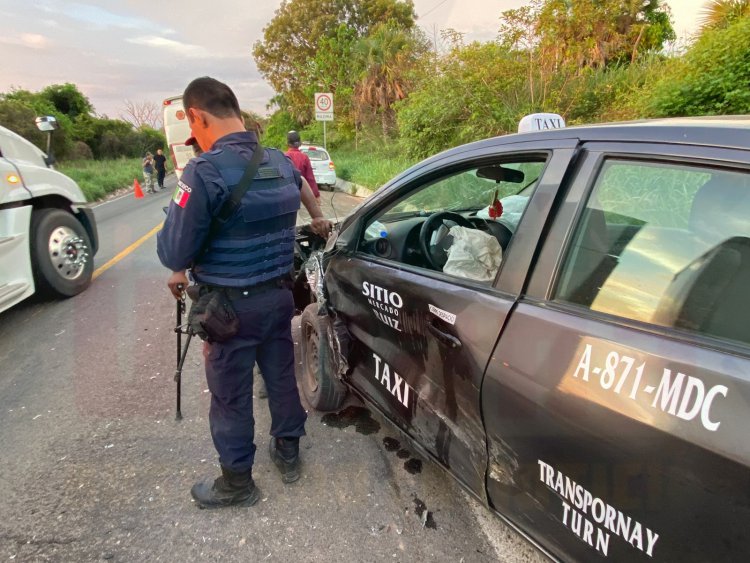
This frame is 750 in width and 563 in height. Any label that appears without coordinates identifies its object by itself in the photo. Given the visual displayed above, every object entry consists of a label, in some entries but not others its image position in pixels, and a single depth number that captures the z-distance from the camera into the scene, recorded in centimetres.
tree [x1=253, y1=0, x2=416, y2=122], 2909
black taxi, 106
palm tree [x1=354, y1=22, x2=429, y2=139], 1941
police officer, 184
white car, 1478
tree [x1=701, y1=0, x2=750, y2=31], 688
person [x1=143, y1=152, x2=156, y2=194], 1834
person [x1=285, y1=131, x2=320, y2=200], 670
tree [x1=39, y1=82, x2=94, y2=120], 3372
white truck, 402
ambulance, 1174
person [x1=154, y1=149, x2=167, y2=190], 1922
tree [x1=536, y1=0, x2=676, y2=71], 973
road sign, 1459
